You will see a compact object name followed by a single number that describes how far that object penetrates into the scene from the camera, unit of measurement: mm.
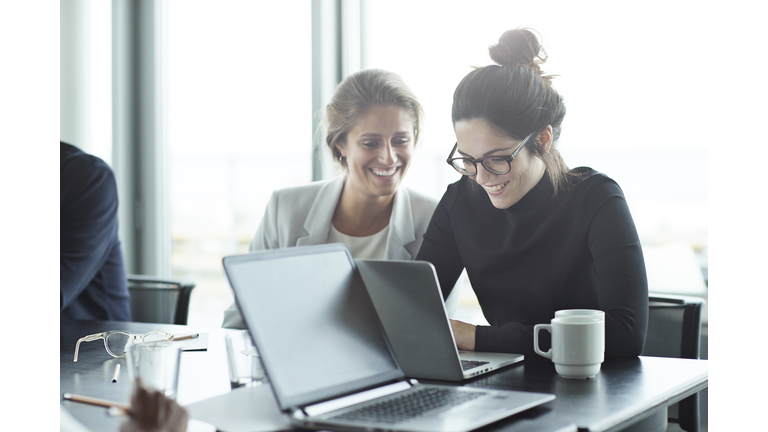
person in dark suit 2057
